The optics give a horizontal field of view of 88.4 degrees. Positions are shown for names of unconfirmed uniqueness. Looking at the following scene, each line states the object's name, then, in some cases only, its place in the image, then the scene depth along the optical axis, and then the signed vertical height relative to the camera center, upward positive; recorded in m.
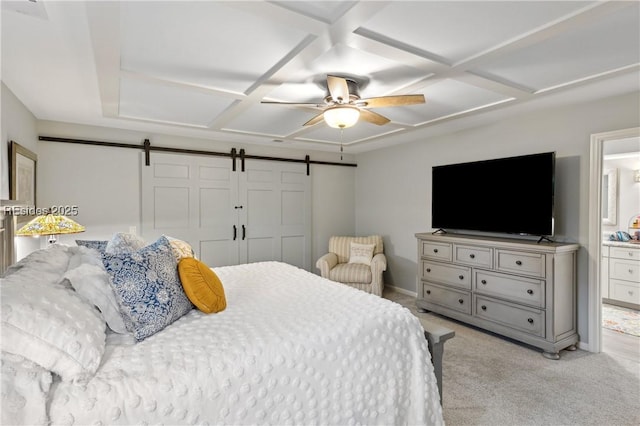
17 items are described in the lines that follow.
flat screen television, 3.17 +0.14
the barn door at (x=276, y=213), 4.94 -0.07
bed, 1.08 -0.60
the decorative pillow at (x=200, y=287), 1.73 -0.43
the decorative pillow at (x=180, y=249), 2.13 -0.29
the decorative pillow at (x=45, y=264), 1.41 -0.26
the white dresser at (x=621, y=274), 4.31 -0.88
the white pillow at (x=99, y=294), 1.47 -0.39
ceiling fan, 2.40 +0.81
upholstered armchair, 4.55 -0.79
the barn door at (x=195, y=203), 4.24 +0.07
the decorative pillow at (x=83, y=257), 1.73 -0.27
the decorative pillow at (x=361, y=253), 4.84 -0.66
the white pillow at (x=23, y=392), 0.95 -0.56
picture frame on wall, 2.61 +0.31
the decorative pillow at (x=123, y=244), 1.84 -0.22
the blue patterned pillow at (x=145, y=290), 1.49 -0.39
